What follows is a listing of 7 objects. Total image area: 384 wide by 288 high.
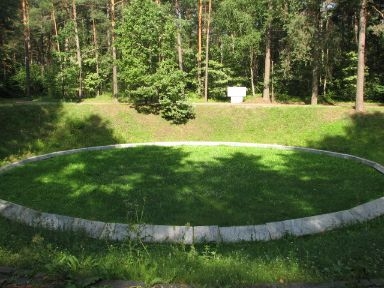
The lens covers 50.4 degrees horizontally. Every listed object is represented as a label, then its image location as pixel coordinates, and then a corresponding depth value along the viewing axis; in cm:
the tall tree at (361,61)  2508
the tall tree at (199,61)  3553
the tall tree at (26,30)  3209
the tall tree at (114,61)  3274
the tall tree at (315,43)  2998
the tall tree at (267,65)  3500
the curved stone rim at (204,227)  954
